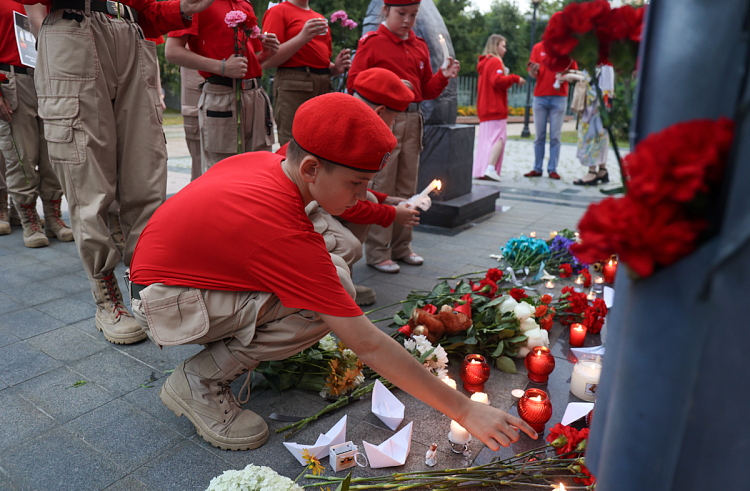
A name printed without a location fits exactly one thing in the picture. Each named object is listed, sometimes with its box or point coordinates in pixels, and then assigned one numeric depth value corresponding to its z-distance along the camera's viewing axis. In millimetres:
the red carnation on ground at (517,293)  2828
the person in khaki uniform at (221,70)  3281
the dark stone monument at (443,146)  5406
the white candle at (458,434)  1834
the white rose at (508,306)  2650
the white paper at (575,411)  1922
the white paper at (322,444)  1780
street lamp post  15277
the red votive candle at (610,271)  3253
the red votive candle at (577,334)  2688
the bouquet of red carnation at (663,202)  666
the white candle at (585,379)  2158
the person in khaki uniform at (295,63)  4004
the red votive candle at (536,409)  1889
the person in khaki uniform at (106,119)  2479
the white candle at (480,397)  2004
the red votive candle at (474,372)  2189
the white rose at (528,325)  2588
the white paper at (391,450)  1771
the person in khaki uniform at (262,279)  1581
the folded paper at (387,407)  2014
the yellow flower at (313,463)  1678
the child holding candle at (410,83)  3727
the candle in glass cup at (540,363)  2281
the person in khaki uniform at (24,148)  4062
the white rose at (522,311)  2586
